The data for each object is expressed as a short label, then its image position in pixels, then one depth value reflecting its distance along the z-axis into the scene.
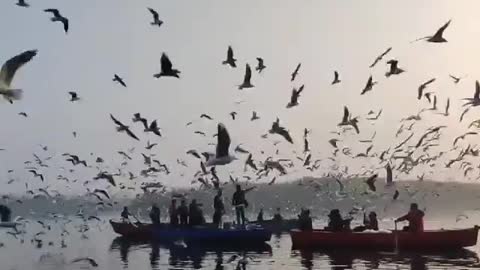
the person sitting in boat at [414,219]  27.97
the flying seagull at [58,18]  21.89
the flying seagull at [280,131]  25.64
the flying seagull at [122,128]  24.13
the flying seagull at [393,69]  23.73
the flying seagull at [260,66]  23.88
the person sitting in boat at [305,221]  32.38
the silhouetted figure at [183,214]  35.28
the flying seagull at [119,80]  25.27
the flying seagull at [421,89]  25.81
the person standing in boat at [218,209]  32.93
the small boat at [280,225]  46.19
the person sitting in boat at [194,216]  34.75
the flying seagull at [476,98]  23.82
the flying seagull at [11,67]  15.98
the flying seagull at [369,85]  24.94
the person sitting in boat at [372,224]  31.77
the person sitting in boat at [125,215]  47.36
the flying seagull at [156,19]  21.56
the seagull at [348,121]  26.53
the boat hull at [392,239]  30.34
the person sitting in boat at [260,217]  45.42
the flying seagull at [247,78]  22.27
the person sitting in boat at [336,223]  30.94
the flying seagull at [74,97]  25.32
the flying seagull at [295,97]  24.89
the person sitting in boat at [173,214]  36.69
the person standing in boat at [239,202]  30.39
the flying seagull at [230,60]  22.53
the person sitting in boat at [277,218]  46.88
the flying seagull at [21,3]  19.36
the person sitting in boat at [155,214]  40.94
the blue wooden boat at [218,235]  33.19
